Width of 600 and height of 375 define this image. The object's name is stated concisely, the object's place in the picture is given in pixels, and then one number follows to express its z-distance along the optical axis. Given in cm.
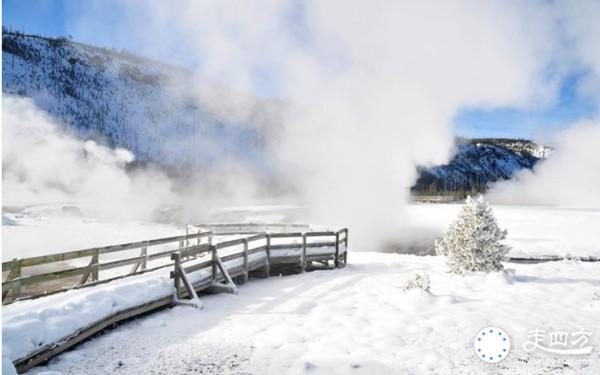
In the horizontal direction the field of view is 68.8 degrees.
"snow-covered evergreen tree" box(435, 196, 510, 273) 1254
